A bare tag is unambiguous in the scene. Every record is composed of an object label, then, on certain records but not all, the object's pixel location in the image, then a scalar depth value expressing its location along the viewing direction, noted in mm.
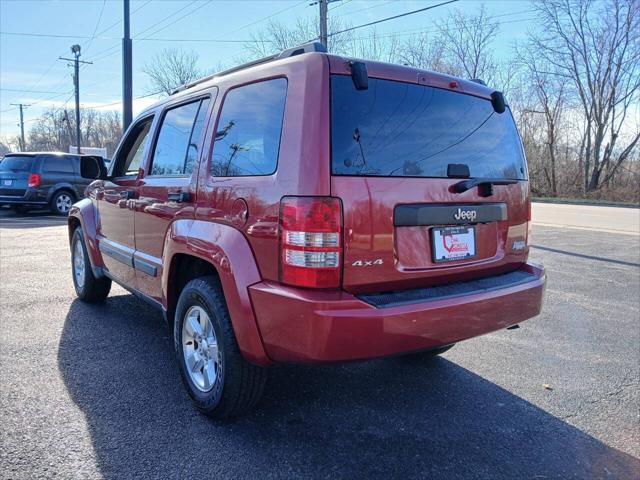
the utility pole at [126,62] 15656
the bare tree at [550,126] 34531
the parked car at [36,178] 13195
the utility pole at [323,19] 17781
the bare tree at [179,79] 41606
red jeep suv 2291
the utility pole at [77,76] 32750
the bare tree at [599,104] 31797
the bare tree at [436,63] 31438
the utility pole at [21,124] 63056
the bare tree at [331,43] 24108
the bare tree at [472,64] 35234
